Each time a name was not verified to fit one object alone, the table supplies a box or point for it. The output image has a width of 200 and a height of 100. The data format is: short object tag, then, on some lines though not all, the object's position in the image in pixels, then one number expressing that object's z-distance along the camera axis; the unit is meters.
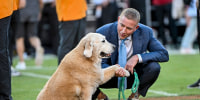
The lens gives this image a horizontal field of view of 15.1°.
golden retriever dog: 9.03
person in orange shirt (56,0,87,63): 12.82
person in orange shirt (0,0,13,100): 9.04
